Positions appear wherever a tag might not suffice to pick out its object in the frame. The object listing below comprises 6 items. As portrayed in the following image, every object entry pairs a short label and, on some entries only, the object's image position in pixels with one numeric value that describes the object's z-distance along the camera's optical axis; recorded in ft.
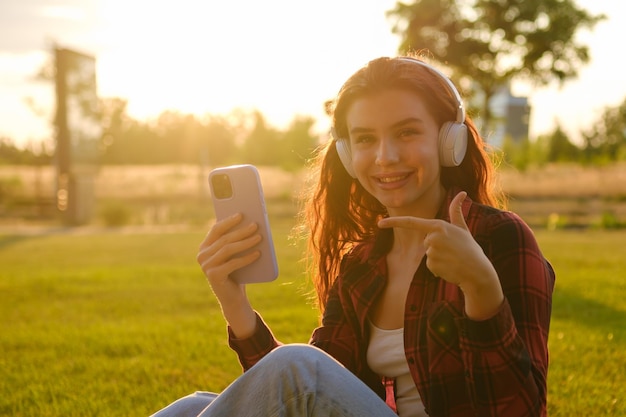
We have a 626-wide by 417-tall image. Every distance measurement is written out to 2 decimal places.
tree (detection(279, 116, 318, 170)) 166.30
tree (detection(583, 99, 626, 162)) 142.61
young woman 5.82
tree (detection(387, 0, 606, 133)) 72.69
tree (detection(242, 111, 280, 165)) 214.90
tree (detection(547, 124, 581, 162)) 140.05
